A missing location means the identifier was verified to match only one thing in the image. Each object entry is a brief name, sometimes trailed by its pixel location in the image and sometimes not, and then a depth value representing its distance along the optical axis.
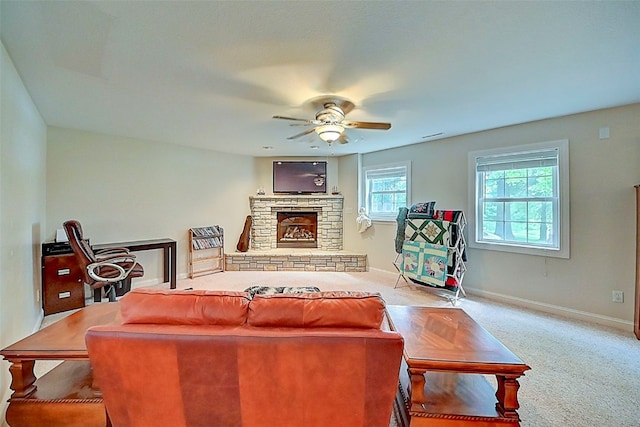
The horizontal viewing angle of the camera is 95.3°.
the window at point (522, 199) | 3.54
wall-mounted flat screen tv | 6.16
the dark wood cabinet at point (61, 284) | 3.33
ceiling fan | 2.89
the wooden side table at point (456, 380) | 1.47
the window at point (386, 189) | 5.31
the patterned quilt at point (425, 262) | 4.00
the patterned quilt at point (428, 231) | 4.06
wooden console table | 4.19
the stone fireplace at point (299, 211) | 6.18
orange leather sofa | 1.20
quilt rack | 3.96
